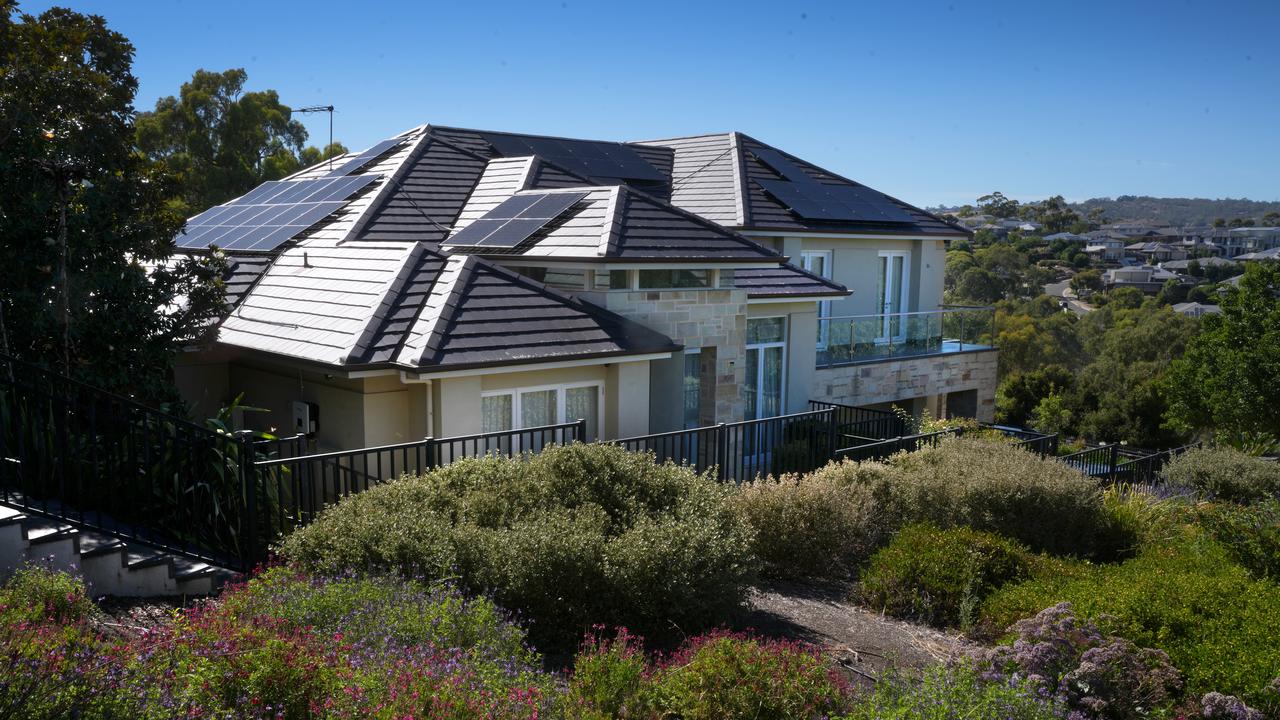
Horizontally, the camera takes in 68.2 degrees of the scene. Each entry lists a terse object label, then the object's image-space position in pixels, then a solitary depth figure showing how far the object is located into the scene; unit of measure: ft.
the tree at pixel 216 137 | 139.85
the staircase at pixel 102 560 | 24.00
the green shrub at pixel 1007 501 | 34.88
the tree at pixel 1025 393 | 131.85
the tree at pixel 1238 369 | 78.07
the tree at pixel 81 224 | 32.14
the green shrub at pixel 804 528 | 32.40
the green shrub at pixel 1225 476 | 50.90
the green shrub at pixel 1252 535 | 31.09
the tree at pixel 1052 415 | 123.75
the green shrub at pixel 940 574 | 28.17
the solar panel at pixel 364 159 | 67.26
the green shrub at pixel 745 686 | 18.62
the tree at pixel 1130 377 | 119.65
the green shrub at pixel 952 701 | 17.66
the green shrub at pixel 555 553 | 23.70
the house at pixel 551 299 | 41.29
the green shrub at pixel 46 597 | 18.98
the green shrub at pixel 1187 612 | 21.83
